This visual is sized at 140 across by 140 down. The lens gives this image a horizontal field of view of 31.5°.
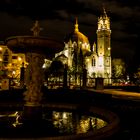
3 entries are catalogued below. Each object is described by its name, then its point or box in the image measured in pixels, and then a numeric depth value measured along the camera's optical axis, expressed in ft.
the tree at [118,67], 291.22
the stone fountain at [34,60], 28.40
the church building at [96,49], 314.20
